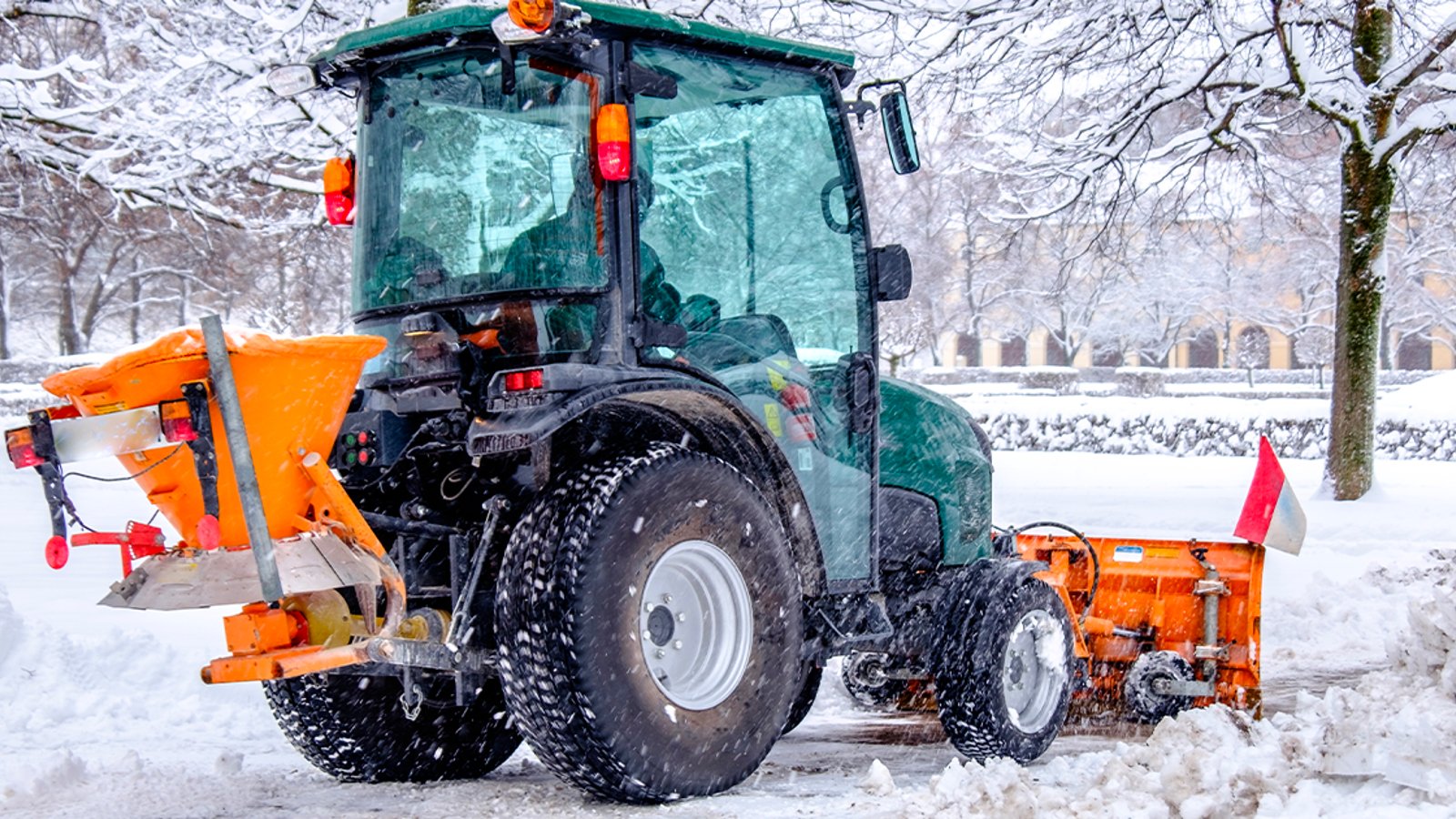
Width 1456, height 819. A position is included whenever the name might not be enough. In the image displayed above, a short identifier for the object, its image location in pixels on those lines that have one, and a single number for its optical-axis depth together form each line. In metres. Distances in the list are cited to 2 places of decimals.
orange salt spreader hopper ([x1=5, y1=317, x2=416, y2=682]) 3.54
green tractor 3.99
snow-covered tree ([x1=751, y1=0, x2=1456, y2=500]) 12.77
